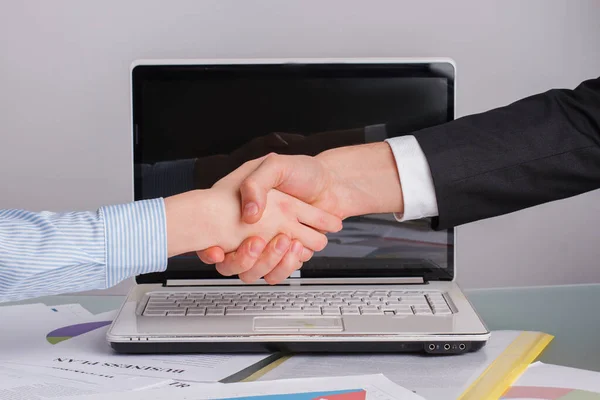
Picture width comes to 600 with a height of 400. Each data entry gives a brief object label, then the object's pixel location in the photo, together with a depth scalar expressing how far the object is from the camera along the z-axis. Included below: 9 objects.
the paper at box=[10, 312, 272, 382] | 0.87
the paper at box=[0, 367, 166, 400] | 0.80
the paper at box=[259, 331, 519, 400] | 0.84
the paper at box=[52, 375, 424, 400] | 0.78
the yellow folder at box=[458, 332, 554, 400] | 0.82
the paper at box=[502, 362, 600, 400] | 0.83
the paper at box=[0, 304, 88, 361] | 0.97
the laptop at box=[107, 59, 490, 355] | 1.18
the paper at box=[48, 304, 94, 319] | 1.16
